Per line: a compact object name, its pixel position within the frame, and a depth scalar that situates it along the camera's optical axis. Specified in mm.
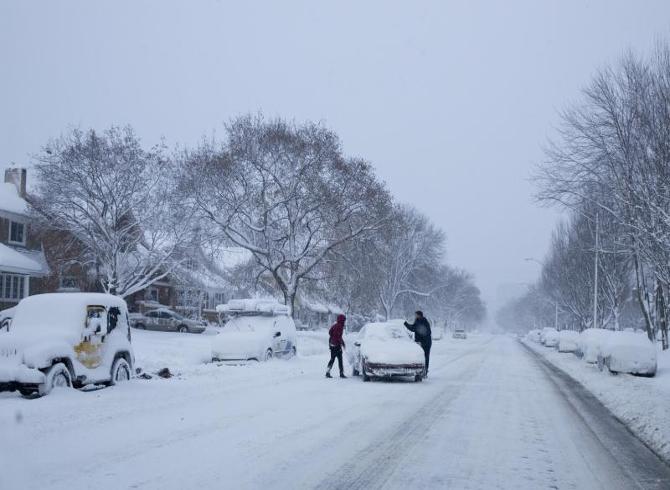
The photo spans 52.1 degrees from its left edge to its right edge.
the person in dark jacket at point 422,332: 20141
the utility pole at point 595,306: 41344
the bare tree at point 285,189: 37531
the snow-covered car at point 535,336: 76225
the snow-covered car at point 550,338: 55656
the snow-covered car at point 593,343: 27489
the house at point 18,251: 37625
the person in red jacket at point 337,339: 19000
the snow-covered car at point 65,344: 11781
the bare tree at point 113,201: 35594
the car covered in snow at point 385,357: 17828
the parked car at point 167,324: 46356
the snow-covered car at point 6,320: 14125
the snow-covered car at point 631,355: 23844
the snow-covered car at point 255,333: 22672
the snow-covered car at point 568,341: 43219
